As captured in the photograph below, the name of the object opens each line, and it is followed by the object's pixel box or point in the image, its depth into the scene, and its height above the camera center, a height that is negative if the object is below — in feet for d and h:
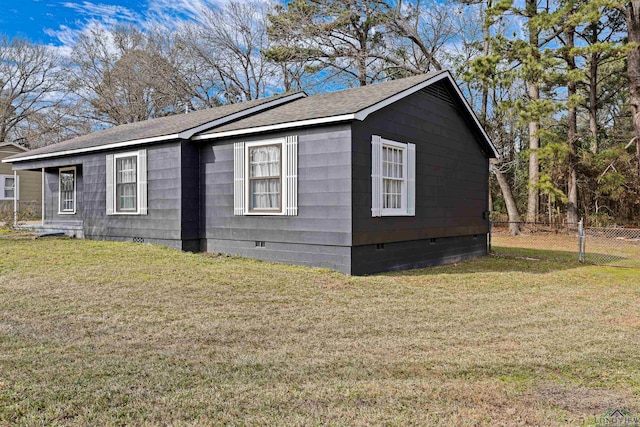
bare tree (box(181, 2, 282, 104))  85.81 +28.25
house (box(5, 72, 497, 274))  27.91 +1.96
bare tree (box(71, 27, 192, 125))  87.61 +24.49
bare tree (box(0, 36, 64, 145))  105.50 +28.22
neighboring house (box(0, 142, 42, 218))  73.67 +3.58
